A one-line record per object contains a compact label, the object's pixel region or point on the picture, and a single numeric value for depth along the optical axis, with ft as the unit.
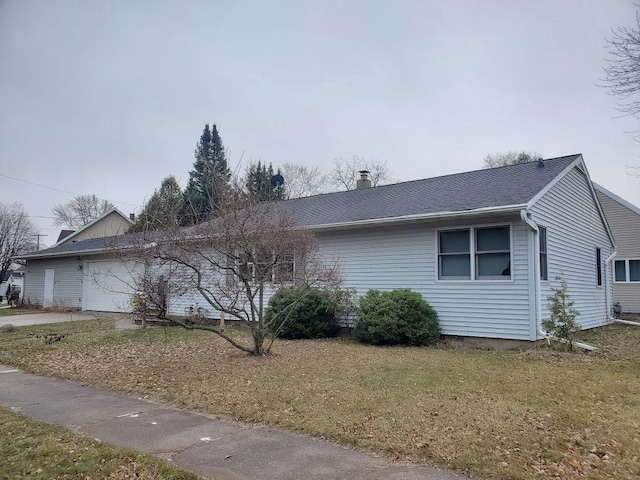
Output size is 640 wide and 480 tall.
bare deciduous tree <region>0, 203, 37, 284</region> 126.69
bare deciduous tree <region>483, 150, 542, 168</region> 119.18
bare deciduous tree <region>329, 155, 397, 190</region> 128.47
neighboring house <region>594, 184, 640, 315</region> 61.72
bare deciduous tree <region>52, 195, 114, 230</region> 164.25
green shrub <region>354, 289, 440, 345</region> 33.40
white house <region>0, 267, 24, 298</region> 128.77
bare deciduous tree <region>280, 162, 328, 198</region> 130.82
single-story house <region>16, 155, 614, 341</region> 32.35
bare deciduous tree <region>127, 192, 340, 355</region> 26.96
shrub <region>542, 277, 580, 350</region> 31.32
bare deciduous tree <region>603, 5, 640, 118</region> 33.45
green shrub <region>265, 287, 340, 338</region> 37.78
